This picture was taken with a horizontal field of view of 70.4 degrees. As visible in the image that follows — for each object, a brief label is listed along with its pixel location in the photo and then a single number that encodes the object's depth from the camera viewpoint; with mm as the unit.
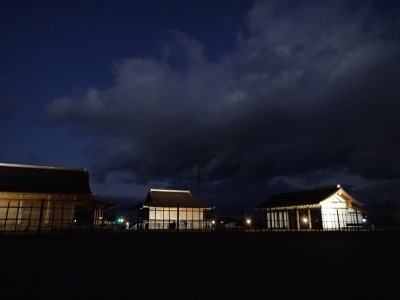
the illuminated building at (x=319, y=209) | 25781
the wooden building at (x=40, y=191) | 19406
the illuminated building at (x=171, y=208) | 25391
